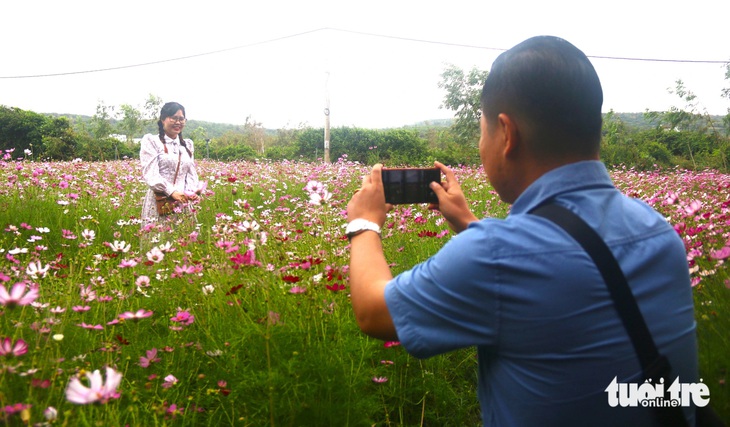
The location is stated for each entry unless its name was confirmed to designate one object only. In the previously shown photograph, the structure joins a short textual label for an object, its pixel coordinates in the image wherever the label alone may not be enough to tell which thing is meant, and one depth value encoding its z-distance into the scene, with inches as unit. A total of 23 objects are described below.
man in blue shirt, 33.5
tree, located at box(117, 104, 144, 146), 1897.1
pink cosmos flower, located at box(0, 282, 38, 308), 42.9
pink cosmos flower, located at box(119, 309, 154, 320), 57.1
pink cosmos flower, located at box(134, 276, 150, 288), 90.1
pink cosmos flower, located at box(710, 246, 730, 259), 67.0
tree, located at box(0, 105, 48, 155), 929.5
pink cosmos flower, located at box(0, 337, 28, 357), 42.4
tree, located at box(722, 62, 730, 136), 458.0
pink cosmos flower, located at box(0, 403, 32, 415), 38.8
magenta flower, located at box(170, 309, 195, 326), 70.2
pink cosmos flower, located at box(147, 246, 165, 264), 88.8
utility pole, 734.3
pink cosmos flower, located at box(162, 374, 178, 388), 59.4
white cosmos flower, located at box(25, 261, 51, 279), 73.4
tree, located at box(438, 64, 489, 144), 1049.5
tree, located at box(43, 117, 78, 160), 738.8
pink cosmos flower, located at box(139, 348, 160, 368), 65.8
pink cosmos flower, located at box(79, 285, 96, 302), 71.9
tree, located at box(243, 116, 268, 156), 1507.1
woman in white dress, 162.9
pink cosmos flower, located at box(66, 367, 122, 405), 34.7
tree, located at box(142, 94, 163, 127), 1942.7
